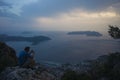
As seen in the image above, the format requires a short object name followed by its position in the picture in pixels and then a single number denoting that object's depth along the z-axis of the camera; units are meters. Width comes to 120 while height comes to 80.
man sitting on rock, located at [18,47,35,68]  3.64
